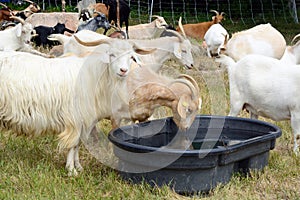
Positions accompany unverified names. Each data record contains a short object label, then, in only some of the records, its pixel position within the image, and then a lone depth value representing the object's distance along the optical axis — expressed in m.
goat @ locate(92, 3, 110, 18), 11.85
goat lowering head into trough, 4.04
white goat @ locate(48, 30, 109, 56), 5.64
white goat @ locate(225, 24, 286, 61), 6.77
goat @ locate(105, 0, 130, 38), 11.48
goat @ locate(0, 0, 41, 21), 10.97
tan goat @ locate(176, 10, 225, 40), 11.25
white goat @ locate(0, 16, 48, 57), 7.55
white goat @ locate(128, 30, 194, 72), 5.91
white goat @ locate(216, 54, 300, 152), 4.47
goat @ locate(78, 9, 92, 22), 10.03
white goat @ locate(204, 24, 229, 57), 8.93
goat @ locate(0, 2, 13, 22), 11.31
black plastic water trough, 3.53
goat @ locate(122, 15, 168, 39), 9.00
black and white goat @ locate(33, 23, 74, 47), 9.39
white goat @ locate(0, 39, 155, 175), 3.93
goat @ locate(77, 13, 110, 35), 9.38
